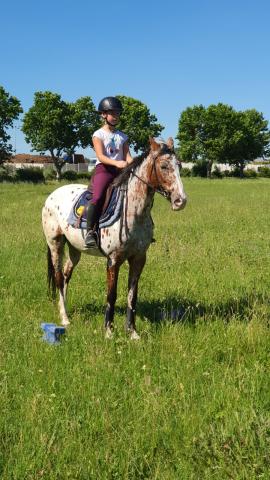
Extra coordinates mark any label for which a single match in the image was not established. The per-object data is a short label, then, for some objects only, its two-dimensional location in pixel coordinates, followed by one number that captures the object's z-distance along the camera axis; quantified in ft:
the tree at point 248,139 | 348.18
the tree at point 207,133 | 344.08
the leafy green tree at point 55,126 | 294.66
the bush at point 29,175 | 222.34
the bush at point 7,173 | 218.71
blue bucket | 20.86
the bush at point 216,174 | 332.39
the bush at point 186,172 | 328.25
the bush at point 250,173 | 350.64
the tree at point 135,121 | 377.71
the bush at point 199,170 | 330.75
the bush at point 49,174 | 260.42
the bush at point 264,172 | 359.05
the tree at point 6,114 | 217.56
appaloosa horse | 20.17
